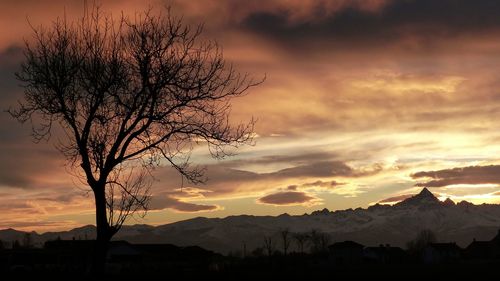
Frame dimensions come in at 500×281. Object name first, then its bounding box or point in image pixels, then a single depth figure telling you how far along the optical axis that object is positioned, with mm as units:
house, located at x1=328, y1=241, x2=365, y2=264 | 149750
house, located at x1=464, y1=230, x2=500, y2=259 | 148075
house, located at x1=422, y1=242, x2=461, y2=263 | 156625
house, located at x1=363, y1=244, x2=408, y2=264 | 156375
